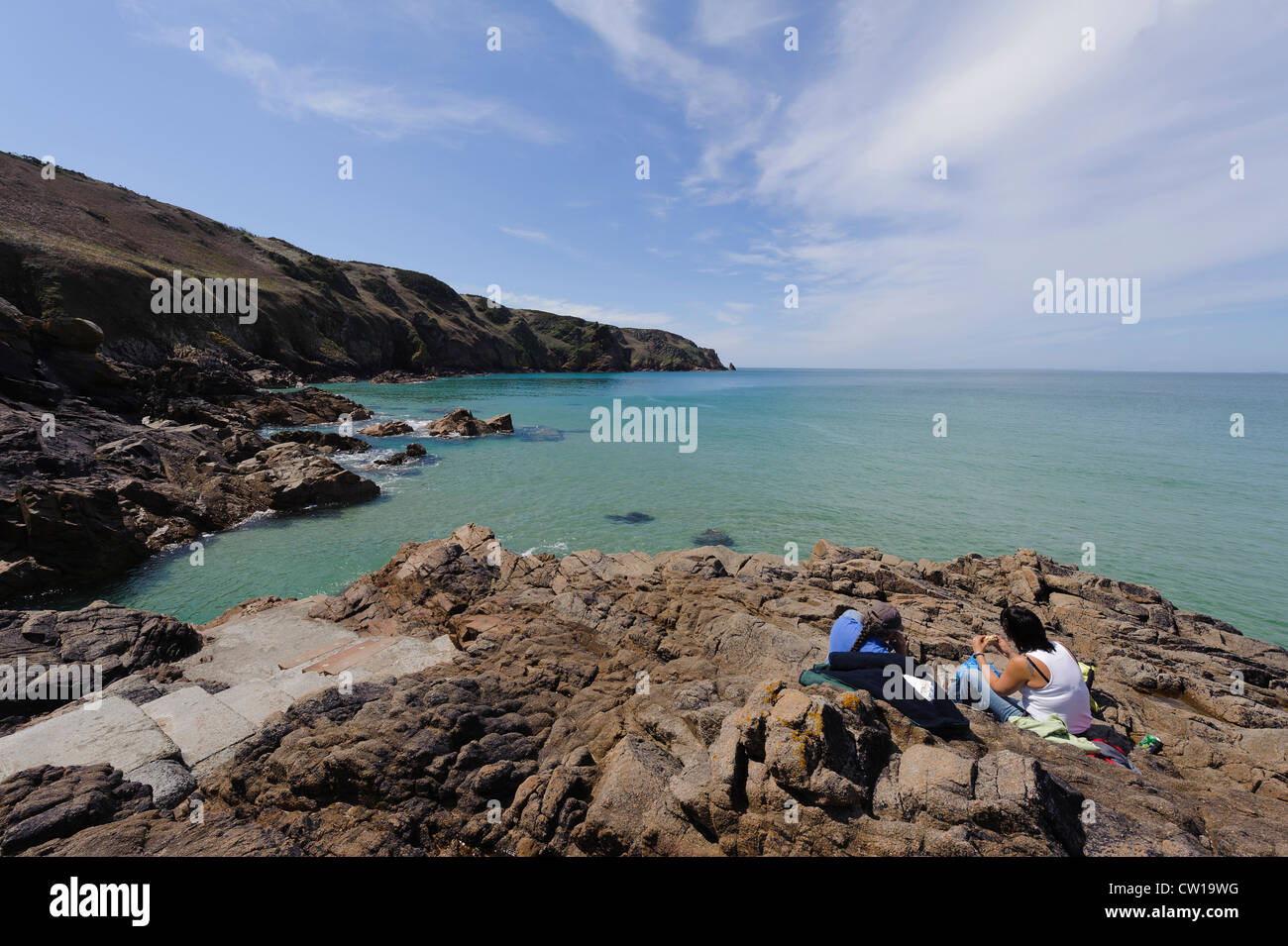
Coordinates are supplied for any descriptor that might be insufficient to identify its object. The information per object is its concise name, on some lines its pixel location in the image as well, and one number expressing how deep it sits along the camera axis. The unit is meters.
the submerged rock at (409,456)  32.53
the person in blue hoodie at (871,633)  5.93
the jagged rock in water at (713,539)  20.49
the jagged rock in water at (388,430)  42.12
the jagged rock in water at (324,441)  34.44
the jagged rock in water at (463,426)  44.81
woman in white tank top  5.79
